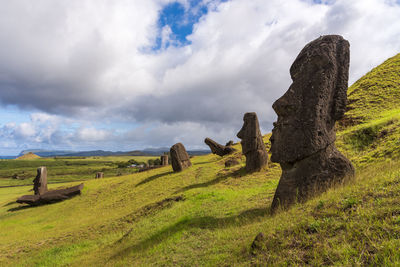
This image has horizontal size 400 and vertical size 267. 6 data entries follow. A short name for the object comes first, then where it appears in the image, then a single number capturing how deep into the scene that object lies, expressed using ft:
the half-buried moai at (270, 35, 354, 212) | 24.75
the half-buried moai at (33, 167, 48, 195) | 97.44
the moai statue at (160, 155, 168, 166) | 126.43
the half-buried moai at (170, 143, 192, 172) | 81.78
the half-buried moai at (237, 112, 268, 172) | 57.16
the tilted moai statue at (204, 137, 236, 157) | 101.01
